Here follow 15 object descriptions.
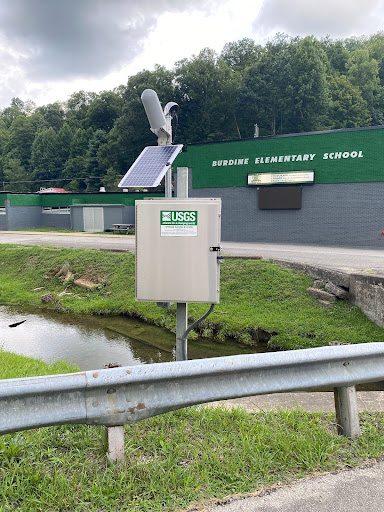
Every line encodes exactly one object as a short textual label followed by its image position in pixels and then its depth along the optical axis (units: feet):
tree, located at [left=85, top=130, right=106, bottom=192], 206.18
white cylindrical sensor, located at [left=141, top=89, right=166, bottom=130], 16.25
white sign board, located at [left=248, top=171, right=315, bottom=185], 77.36
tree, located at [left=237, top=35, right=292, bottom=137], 154.30
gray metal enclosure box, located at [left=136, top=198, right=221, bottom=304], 14.42
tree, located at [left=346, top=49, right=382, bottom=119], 166.20
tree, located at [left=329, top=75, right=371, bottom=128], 152.76
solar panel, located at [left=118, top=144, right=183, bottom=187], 16.06
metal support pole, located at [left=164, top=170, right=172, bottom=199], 16.60
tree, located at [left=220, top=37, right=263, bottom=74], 185.98
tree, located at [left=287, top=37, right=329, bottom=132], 148.97
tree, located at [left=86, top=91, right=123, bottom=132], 219.82
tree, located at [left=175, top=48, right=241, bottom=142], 165.58
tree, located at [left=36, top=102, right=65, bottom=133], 298.97
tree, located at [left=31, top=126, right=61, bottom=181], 242.17
